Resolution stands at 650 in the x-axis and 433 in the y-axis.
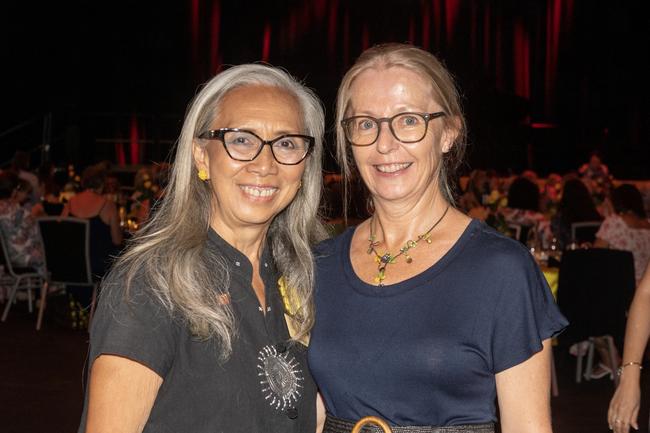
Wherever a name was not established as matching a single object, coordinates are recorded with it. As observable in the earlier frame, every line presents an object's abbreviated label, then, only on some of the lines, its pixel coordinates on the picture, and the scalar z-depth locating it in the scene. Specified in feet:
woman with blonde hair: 6.33
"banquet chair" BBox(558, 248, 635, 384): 19.27
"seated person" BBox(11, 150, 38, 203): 33.10
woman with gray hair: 5.79
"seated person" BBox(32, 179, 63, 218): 29.45
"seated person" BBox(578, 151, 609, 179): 39.25
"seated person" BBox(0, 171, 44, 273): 26.96
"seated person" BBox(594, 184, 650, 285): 22.34
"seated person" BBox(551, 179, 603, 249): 26.14
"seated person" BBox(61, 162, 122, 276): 25.08
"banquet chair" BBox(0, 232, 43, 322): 27.09
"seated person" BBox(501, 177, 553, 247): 27.63
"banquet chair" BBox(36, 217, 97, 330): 24.41
